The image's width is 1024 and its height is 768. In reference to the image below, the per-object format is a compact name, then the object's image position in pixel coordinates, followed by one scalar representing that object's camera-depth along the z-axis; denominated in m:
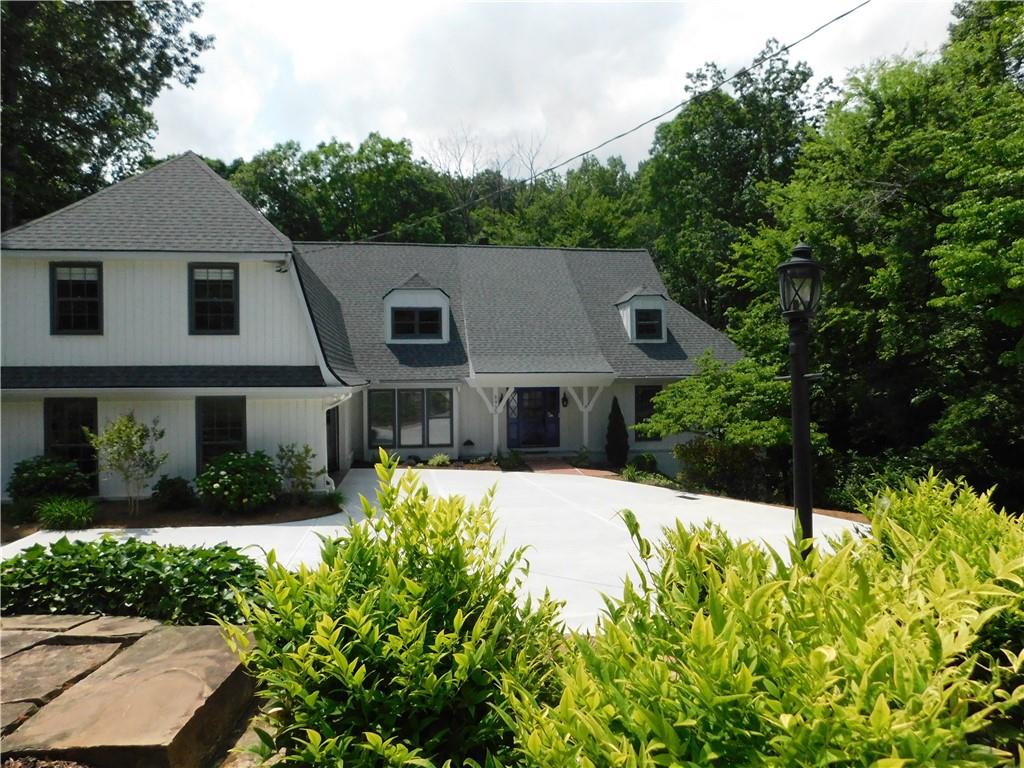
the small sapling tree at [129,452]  11.86
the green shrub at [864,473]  14.24
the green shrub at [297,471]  12.76
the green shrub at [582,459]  19.08
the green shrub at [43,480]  11.95
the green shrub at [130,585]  5.13
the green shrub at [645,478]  16.03
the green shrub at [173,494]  12.43
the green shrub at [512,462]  18.12
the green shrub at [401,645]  2.58
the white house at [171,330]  12.70
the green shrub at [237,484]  11.84
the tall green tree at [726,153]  31.67
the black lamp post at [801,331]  5.42
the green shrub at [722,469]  15.34
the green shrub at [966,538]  3.01
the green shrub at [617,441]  19.20
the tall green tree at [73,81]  20.33
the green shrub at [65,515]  11.09
